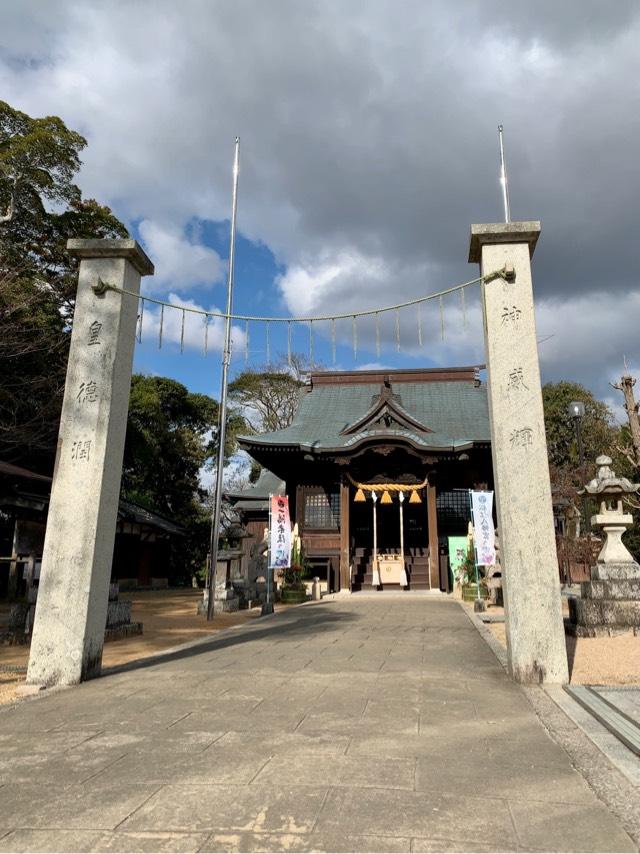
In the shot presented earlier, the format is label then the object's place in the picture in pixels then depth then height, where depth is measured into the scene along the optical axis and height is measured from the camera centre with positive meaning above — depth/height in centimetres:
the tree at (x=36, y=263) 1587 +910
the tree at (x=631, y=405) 1837 +521
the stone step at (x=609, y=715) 382 -118
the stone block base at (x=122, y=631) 996 -131
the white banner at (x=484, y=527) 1525 +93
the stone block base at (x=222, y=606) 1460 -122
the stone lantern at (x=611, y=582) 959 -34
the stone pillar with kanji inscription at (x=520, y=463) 586 +107
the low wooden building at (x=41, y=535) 1714 +95
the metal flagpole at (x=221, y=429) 1345 +323
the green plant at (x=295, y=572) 1786 -39
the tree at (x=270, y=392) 3831 +1134
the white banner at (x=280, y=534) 1545 +71
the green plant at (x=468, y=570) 1833 -30
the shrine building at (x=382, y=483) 2078 +301
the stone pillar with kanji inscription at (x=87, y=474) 607 +96
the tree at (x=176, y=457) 3158 +608
